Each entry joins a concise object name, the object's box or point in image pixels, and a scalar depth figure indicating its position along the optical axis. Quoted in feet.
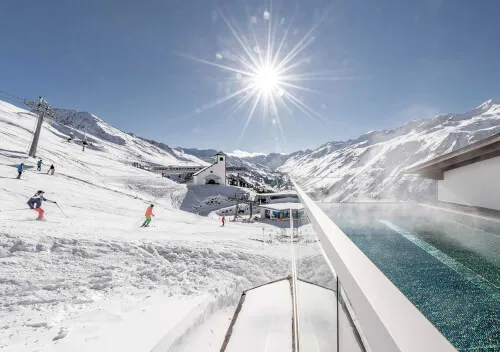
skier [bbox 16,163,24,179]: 63.87
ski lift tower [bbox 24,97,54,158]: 103.86
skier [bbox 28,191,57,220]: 36.81
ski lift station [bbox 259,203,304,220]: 121.27
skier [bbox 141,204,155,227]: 45.47
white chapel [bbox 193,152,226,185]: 181.16
